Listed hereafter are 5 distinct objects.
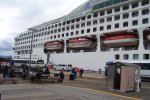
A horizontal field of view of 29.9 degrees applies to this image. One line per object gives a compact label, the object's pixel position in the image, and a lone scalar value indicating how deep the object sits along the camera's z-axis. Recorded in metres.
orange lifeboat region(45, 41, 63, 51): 74.81
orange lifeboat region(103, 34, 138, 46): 52.47
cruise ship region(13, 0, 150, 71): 51.38
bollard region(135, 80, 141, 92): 22.04
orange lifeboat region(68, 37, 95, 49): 63.33
